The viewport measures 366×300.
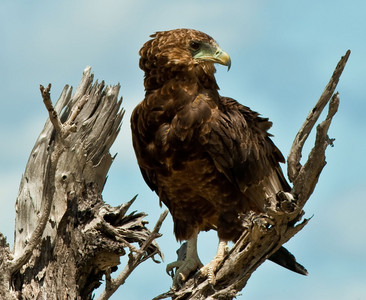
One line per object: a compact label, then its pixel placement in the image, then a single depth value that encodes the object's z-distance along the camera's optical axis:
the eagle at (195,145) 13.66
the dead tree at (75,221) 14.42
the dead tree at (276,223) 11.52
